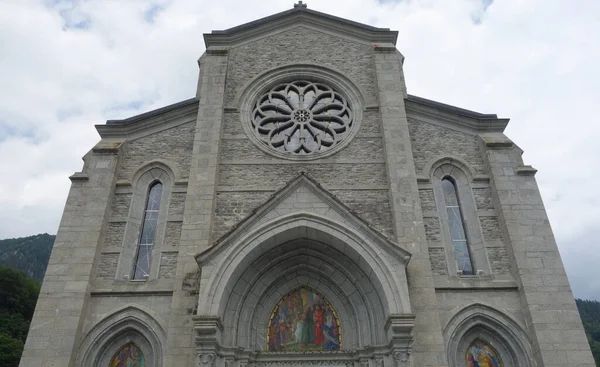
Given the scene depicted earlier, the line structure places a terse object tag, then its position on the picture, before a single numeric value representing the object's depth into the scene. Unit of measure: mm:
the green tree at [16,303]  36169
